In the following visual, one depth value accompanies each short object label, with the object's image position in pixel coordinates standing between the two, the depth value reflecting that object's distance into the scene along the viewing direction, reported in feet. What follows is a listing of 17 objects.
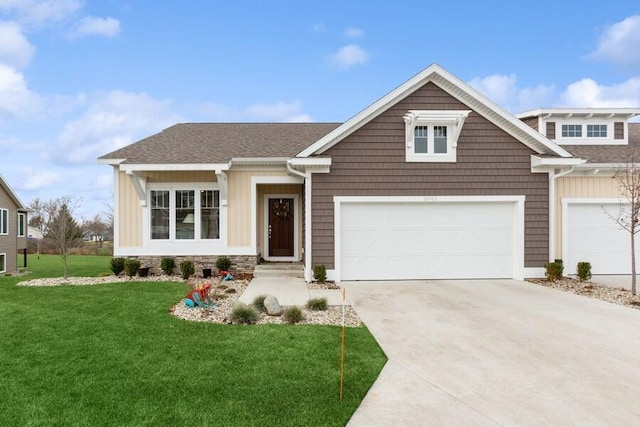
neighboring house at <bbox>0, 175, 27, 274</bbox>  57.67
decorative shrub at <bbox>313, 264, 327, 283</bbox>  33.83
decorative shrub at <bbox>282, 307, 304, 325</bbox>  21.25
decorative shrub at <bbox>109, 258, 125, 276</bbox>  37.81
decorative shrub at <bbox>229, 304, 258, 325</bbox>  21.16
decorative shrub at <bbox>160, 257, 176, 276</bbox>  37.83
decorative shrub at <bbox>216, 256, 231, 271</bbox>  38.04
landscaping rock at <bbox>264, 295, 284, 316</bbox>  22.72
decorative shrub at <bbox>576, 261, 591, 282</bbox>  35.45
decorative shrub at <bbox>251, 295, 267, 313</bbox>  23.68
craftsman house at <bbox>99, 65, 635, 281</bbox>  35.29
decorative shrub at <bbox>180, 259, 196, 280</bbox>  36.60
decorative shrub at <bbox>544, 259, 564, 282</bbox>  34.96
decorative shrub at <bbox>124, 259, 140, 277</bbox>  37.22
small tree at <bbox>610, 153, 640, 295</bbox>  36.40
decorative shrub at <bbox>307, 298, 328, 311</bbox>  24.25
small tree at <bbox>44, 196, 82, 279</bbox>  37.52
